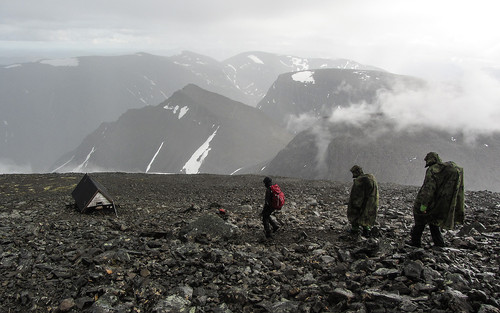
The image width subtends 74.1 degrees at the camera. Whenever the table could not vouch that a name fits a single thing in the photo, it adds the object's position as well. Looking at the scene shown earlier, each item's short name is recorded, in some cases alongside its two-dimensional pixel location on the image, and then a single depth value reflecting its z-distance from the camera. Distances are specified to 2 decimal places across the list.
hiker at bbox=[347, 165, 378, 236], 10.98
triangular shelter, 15.12
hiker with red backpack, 11.31
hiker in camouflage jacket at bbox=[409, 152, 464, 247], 9.08
